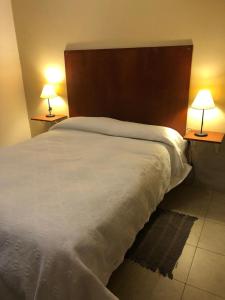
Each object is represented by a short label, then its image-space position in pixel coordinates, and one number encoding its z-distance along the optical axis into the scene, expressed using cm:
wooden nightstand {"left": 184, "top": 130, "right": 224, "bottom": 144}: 212
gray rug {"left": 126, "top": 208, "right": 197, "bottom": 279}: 167
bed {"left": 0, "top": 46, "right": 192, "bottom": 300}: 103
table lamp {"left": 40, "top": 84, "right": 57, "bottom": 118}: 288
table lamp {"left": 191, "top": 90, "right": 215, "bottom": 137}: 209
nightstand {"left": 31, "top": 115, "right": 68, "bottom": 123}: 294
